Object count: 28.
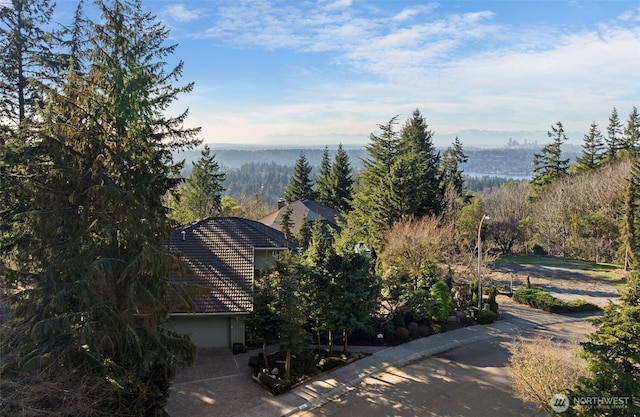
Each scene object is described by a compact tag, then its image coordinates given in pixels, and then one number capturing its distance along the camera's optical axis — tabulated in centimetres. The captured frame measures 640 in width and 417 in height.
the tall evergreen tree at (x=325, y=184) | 5559
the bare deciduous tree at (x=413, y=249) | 2525
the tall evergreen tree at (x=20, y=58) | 1748
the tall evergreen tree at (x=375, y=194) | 3114
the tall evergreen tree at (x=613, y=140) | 5391
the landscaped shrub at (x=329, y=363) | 1730
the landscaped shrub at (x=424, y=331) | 2137
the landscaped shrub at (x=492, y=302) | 2444
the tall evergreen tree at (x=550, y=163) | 5325
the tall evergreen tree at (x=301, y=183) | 5912
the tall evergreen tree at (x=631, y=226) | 3541
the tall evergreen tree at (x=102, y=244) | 1130
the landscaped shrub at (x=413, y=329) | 2122
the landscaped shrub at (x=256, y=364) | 1711
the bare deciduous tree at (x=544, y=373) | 1195
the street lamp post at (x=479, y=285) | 2373
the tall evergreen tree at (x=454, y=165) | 4766
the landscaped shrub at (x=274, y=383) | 1534
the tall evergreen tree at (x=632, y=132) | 5341
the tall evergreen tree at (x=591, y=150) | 5350
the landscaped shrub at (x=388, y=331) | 2077
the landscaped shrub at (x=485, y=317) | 2347
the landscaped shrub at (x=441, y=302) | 2219
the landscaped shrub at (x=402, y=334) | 2070
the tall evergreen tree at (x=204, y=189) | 4541
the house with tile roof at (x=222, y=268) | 1907
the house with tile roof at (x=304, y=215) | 3925
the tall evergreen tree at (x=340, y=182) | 5447
